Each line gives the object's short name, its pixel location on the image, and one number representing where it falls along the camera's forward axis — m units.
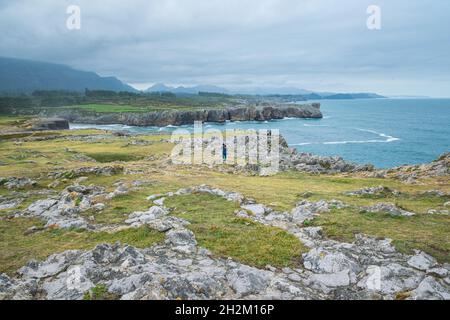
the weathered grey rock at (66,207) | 22.52
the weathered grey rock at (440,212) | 23.60
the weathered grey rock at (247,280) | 13.73
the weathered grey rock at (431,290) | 13.20
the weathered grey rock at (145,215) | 21.74
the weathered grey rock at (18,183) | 34.66
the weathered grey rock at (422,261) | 15.57
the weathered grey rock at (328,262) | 15.68
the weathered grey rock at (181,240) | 17.69
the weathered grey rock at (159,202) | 26.58
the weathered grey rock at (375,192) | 30.95
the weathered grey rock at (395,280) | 14.09
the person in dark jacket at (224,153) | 55.00
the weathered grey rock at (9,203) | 27.83
